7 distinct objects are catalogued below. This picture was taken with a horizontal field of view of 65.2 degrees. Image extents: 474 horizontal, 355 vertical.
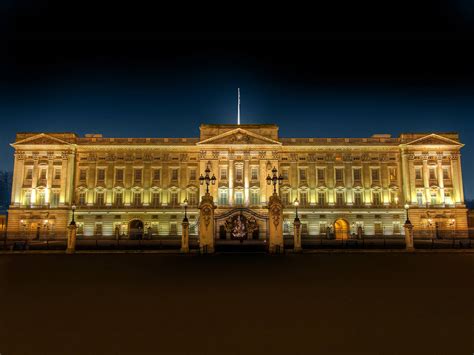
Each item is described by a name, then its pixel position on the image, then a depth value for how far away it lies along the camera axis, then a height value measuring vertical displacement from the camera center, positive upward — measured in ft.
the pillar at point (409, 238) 103.60 -2.21
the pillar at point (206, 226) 98.20 +1.32
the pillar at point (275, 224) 97.69 +1.62
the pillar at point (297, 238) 101.81 -2.18
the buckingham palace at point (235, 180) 196.44 +27.44
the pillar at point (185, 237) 99.96 -1.76
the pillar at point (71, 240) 100.48 -2.29
